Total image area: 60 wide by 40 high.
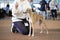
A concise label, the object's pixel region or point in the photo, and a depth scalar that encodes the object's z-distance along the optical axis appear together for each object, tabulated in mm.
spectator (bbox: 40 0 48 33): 6041
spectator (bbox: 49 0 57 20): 6129
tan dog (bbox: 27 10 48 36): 4017
